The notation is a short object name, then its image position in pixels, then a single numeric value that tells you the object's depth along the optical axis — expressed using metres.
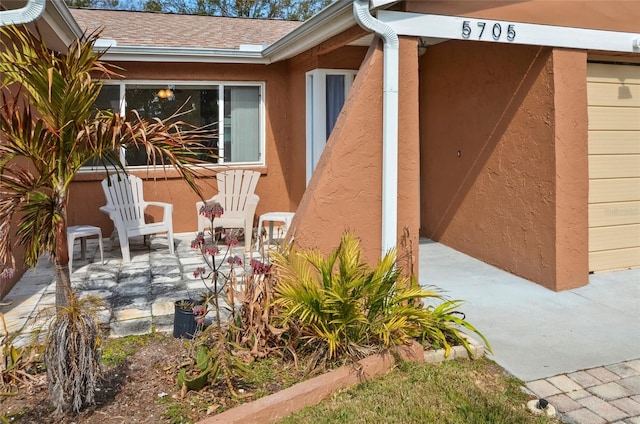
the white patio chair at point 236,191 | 7.55
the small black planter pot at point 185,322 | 3.94
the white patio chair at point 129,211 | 6.55
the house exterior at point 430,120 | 4.48
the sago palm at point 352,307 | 3.62
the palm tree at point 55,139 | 2.86
